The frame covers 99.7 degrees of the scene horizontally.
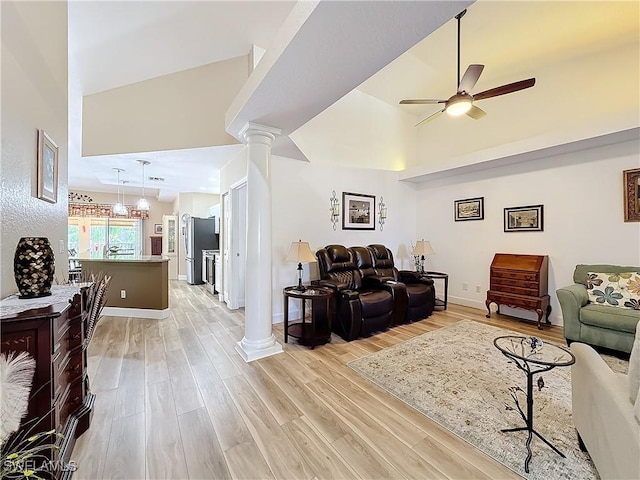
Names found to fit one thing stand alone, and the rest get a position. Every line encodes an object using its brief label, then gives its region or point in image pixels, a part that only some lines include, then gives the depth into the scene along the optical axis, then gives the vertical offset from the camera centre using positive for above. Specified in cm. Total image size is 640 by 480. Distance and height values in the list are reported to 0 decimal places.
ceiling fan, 279 +162
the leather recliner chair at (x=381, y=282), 380 -61
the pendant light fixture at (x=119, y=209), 653 +81
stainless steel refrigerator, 696 +0
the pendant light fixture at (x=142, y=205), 612 +84
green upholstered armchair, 273 -84
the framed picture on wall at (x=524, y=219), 412 +35
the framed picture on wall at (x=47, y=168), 179 +53
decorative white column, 294 -2
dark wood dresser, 122 -60
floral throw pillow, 292 -55
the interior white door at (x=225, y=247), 479 -10
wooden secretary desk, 381 -63
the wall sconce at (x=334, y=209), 461 +56
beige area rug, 159 -124
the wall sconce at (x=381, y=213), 524 +55
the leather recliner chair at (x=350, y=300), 329 -74
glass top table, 151 -68
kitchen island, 423 -69
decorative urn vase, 149 -14
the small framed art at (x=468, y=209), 479 +58
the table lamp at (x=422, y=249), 484 -14
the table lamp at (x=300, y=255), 342 -17
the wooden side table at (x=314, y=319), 313 -96
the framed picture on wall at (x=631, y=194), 330 +57
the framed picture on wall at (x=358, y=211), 478 +55
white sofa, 106 -79
